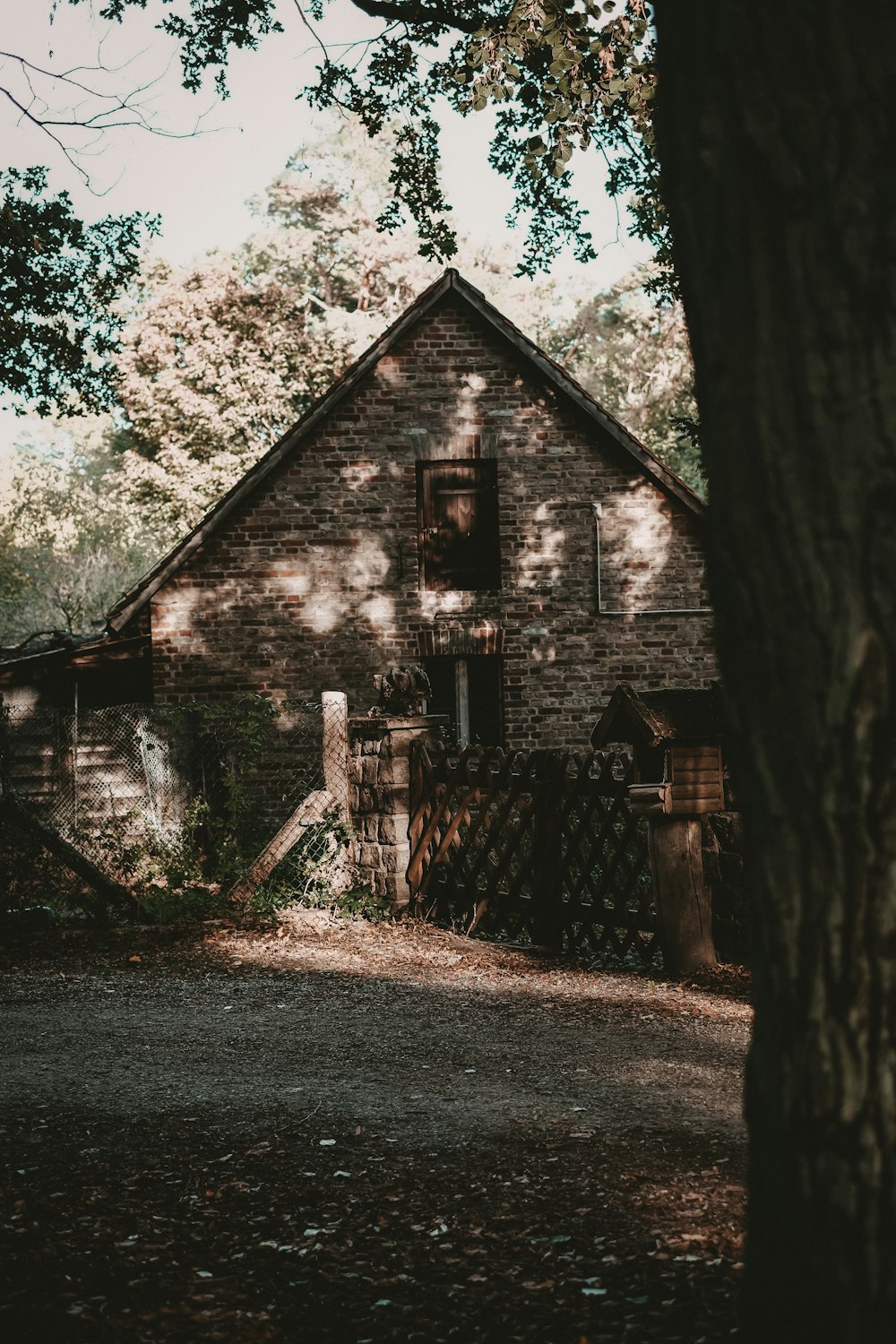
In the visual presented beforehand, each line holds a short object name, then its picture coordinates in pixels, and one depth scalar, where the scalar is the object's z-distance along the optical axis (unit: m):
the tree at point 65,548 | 42.31
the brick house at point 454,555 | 16.84
